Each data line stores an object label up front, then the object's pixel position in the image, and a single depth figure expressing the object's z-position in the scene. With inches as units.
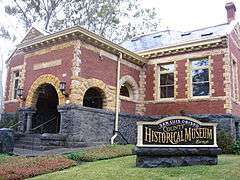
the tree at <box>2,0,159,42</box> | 1189.1
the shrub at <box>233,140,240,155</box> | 551.8
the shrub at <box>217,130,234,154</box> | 565.0
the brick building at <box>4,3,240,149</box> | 562.3
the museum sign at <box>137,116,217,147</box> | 371.2
